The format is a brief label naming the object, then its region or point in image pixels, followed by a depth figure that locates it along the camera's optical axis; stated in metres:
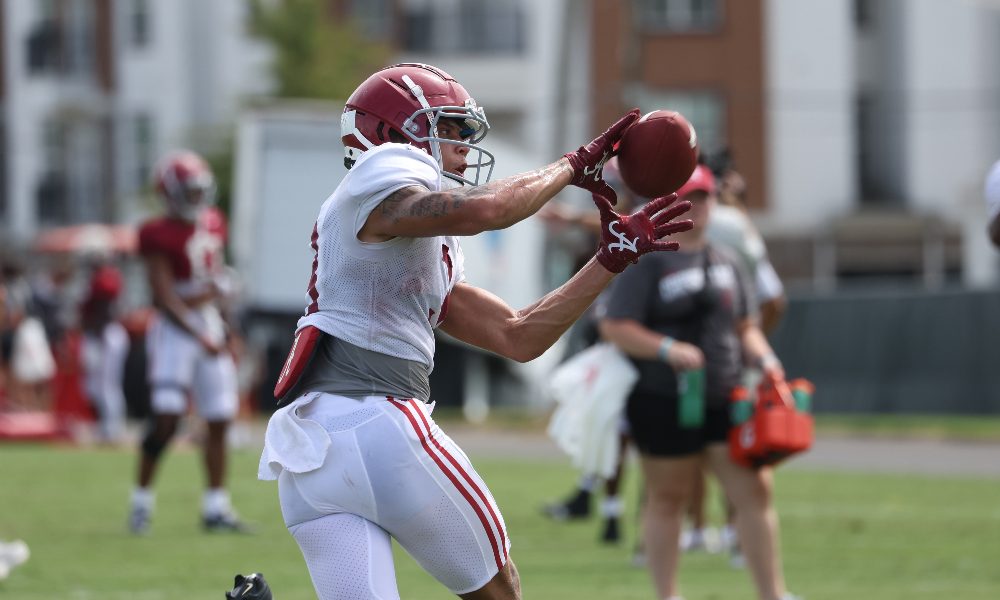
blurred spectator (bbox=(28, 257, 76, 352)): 50.16
